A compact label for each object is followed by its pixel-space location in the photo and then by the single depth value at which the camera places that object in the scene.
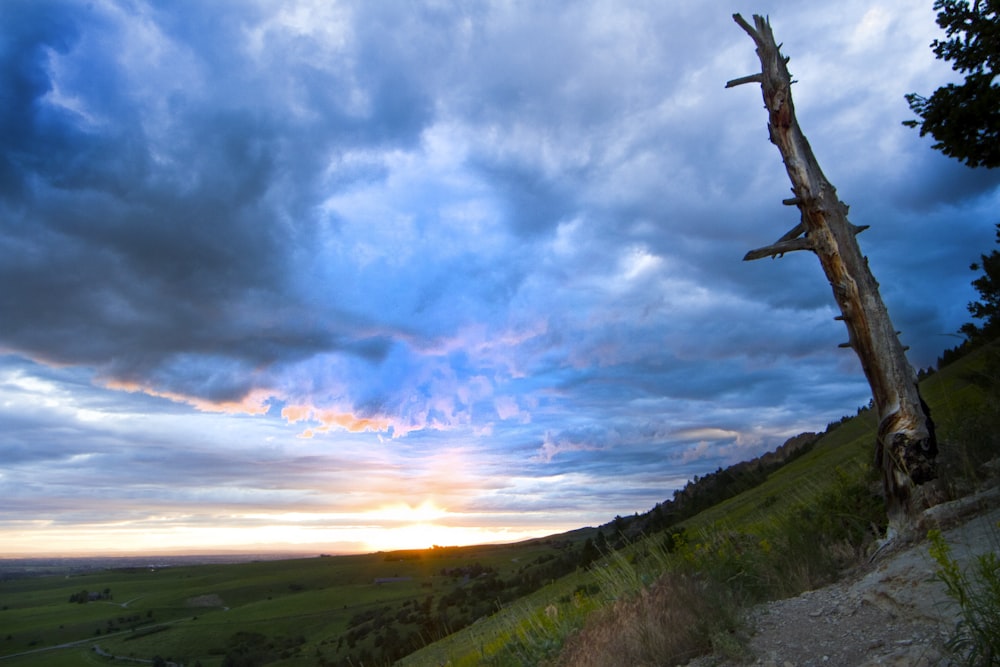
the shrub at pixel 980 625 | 4.07
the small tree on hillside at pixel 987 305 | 16.25
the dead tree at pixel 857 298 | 8.70
